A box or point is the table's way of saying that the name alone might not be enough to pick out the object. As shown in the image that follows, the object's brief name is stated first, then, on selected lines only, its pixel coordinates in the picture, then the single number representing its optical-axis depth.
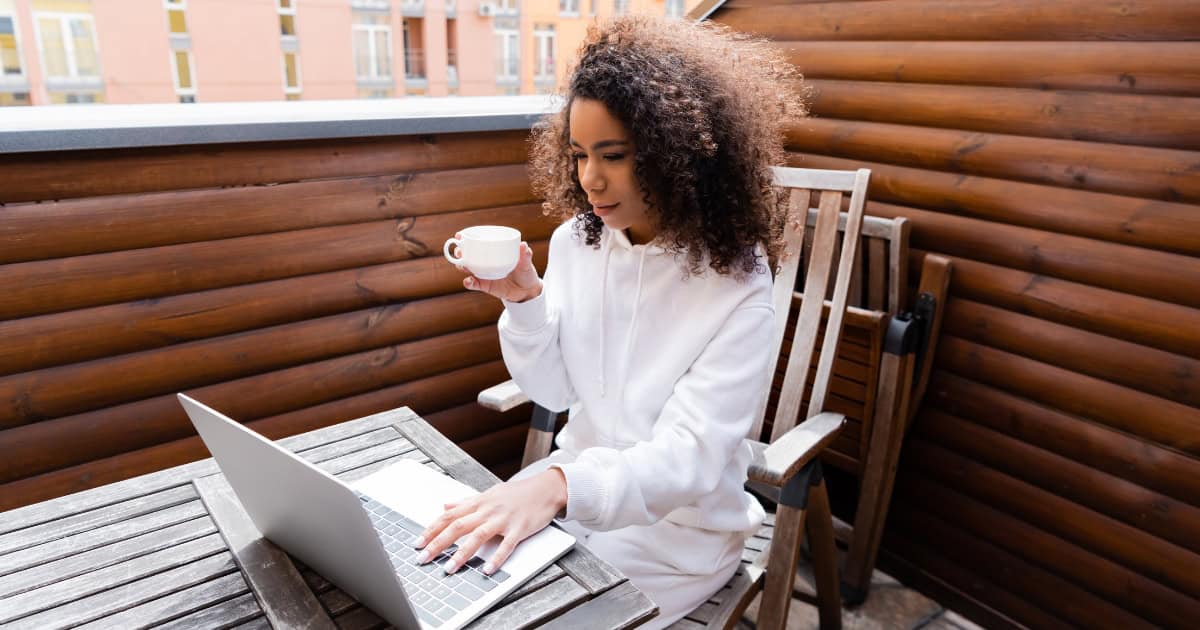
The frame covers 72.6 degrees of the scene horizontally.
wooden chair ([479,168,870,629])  1.59
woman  1.26
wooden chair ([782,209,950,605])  2.10
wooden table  0.96
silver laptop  0.87
